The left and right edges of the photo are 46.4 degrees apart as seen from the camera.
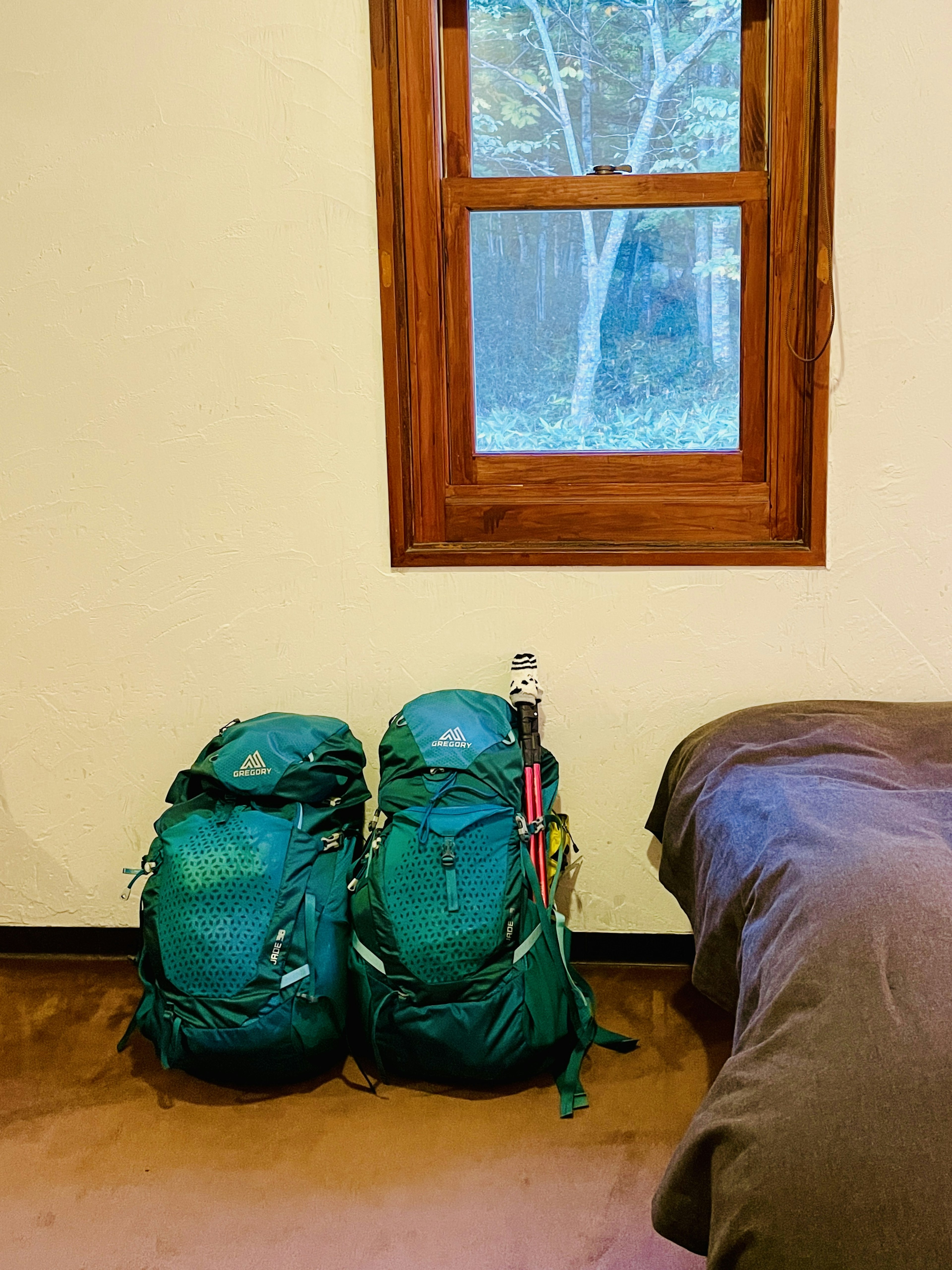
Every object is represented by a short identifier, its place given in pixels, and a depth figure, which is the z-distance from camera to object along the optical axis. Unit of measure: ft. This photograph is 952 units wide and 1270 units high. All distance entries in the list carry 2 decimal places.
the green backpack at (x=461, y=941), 6.05
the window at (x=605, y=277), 6.68
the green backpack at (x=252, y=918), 6.10
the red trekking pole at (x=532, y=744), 6.59
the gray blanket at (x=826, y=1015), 3.26
